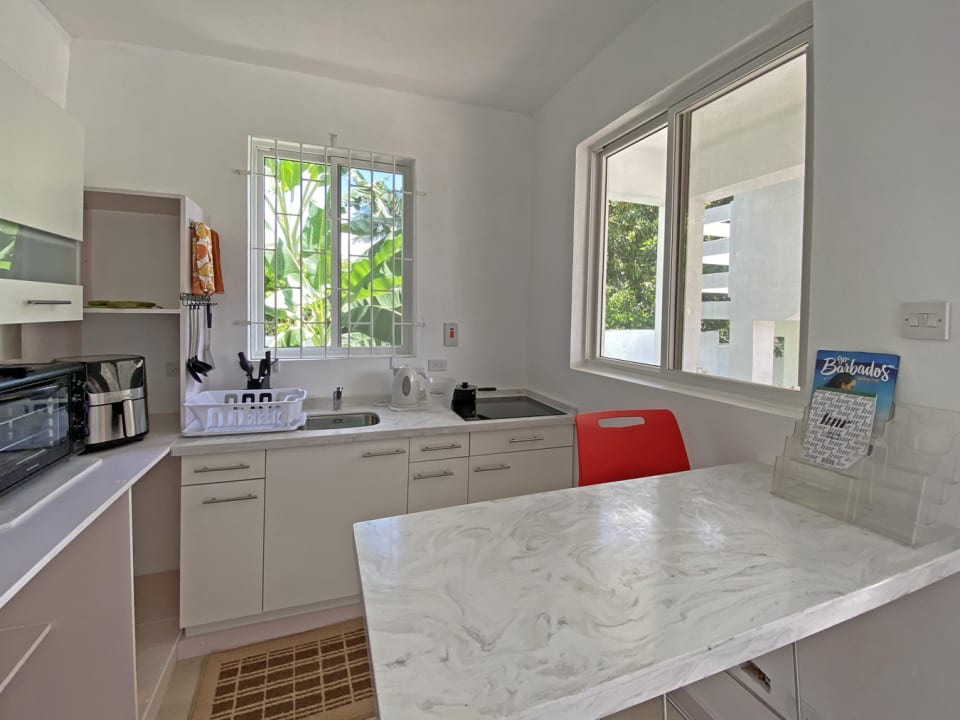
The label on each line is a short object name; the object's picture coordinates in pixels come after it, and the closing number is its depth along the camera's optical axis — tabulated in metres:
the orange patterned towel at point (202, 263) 1.86
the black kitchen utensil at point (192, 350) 1.89
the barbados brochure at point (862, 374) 1.08
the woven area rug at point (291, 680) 1.53
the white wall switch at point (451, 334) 2.70
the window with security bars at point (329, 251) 2.38
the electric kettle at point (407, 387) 2.35
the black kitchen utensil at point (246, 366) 2.08
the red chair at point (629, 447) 1.41
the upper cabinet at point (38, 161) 1.26
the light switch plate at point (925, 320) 0.99
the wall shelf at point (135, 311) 1.70
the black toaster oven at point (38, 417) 1.11
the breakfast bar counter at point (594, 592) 0.55
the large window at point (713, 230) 1.48
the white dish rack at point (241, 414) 1.78
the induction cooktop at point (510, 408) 2.44
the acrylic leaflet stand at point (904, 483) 0.93
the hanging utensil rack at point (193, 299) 1.82
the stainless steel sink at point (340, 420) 2.21
